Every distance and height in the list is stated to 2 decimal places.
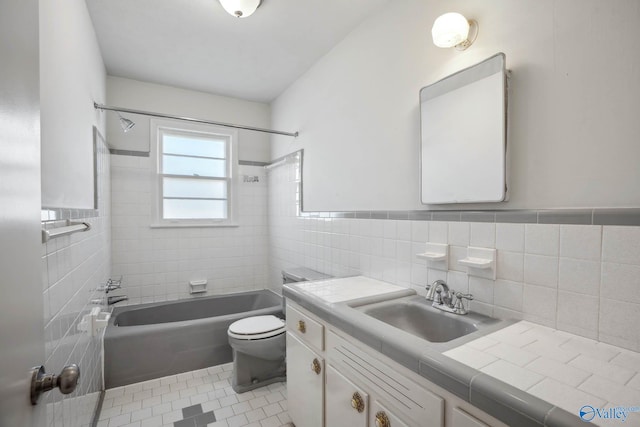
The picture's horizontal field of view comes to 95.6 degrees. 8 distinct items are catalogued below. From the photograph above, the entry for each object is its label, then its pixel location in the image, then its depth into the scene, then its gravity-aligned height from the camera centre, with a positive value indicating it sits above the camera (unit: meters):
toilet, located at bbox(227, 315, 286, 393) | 2.12 -1.07
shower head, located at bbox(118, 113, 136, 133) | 2.50 +0.74
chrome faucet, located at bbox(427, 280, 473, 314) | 1.28 -0.40
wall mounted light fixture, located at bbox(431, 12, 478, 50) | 1.28 +0.80
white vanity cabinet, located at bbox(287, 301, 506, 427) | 0.84 -0.66
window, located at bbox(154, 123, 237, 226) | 3.11 +0.39
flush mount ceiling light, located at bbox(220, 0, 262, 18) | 1.73 +1.24
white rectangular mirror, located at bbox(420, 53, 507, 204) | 1.20 +0.34
